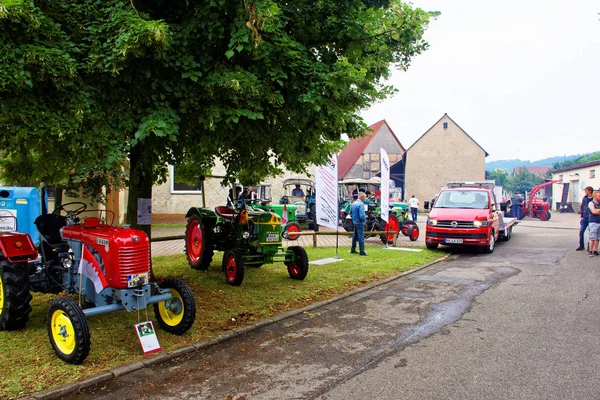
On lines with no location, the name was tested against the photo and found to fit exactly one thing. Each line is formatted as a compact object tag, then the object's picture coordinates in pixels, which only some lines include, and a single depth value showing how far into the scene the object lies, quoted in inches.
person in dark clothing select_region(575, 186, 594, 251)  500.2
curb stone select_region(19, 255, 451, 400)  153.4
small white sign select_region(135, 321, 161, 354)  182.7
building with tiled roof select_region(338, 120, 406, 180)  1843.0
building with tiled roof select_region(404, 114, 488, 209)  1834.4
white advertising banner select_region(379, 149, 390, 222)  526.6
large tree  171.3
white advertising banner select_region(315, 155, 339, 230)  456.4
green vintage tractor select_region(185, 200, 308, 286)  320.8
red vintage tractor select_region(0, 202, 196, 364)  179.3
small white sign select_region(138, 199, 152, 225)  275.3
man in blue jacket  481.1
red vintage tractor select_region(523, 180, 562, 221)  1175.6
